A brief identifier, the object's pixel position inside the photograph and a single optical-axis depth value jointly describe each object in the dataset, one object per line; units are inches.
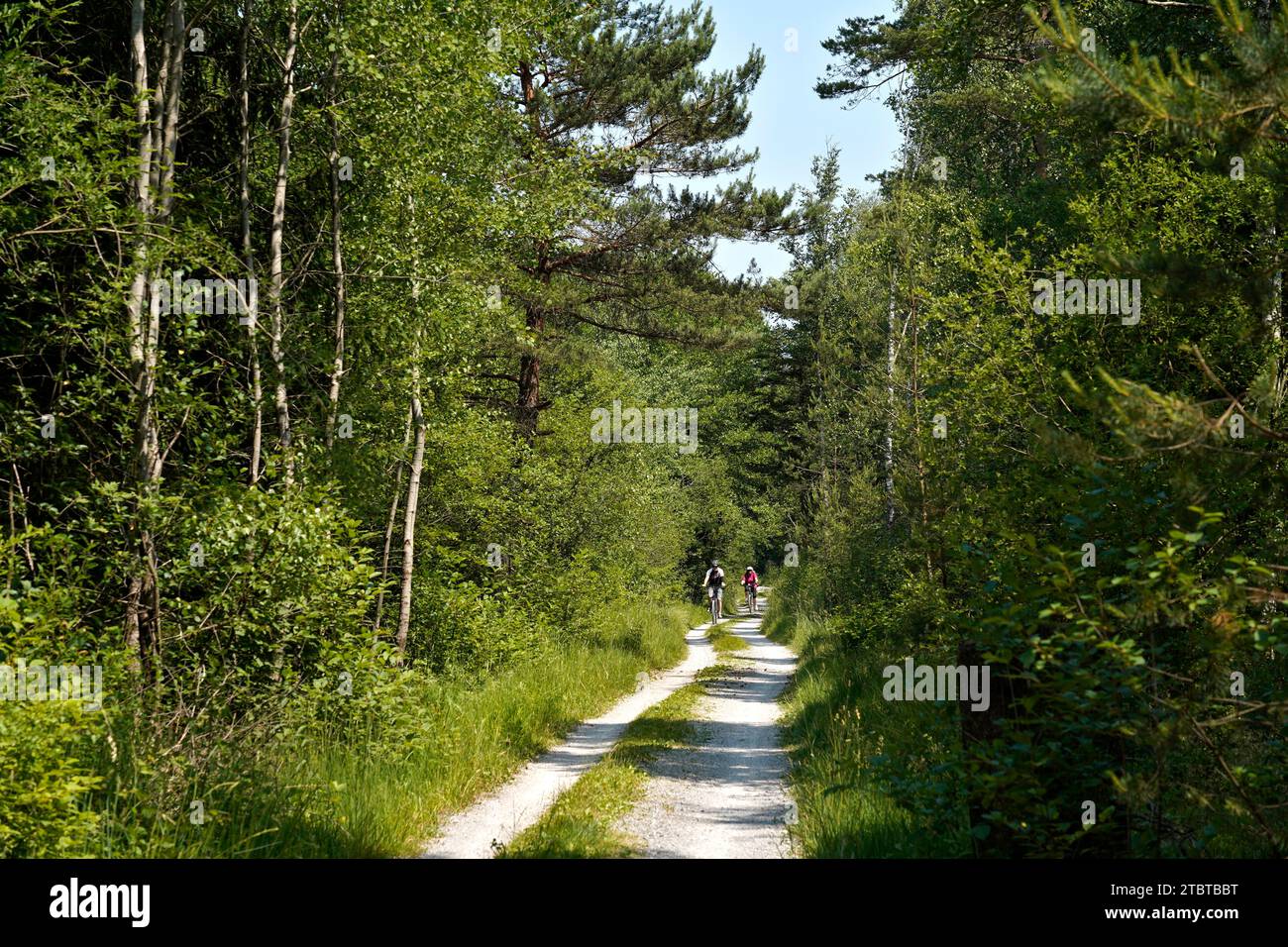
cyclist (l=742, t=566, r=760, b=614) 1657.2
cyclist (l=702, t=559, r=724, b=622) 1330.0
